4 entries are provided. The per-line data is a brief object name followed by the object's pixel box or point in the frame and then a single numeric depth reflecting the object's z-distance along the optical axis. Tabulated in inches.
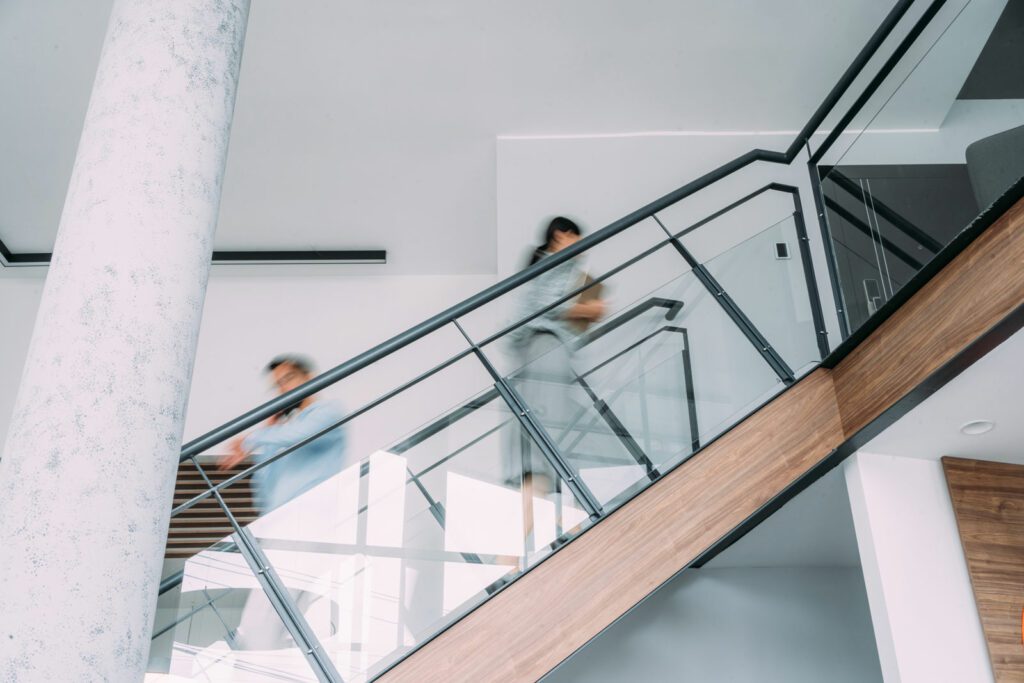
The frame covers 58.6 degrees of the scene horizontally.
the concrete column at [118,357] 63.9
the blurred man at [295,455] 116.5
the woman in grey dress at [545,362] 123.6
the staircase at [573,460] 109.2
